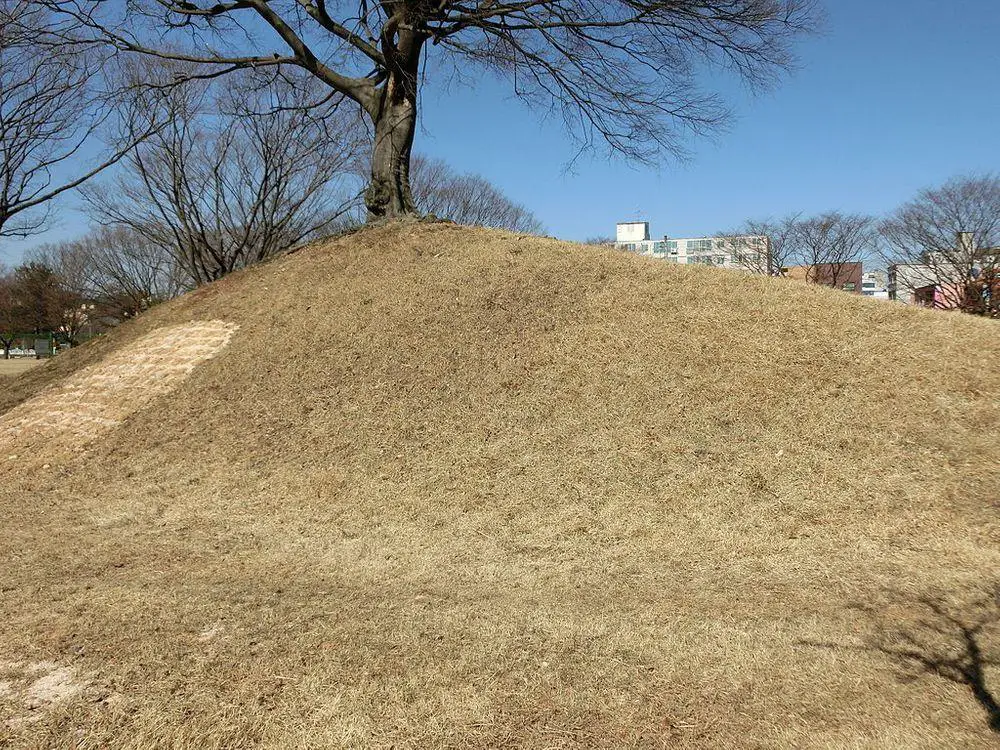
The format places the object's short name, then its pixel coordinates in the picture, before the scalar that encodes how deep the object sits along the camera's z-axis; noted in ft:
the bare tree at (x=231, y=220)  57.93
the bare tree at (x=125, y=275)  93.66
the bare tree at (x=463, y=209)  83.97
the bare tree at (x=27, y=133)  31.00
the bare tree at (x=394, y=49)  31.12
